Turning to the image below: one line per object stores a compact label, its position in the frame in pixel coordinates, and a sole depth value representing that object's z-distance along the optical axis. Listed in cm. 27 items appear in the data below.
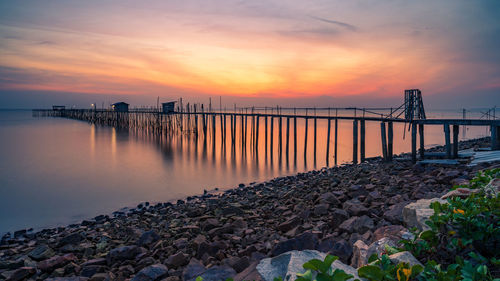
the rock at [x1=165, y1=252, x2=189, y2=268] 603
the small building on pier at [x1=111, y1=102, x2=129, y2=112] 6681
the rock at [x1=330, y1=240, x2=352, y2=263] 465
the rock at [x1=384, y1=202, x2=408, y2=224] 586
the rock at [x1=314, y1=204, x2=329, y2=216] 791
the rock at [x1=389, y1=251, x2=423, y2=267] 275
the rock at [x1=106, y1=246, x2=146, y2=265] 691
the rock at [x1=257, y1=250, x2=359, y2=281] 295
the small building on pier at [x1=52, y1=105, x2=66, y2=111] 11952
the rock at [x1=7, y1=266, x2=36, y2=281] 658
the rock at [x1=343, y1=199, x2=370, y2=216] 690
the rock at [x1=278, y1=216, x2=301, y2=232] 730
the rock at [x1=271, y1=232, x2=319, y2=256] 513
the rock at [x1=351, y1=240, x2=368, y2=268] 369
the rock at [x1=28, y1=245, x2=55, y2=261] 763
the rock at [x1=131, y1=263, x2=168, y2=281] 550
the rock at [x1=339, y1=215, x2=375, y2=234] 582
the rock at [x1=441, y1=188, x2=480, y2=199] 442
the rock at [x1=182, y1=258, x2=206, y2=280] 523
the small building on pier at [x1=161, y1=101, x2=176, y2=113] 5187
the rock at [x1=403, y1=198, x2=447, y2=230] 389
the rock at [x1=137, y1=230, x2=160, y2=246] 773
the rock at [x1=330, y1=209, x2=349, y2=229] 665
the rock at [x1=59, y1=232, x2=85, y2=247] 846
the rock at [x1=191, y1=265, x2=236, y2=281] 464
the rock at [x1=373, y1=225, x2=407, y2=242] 457
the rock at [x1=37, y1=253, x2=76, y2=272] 699
